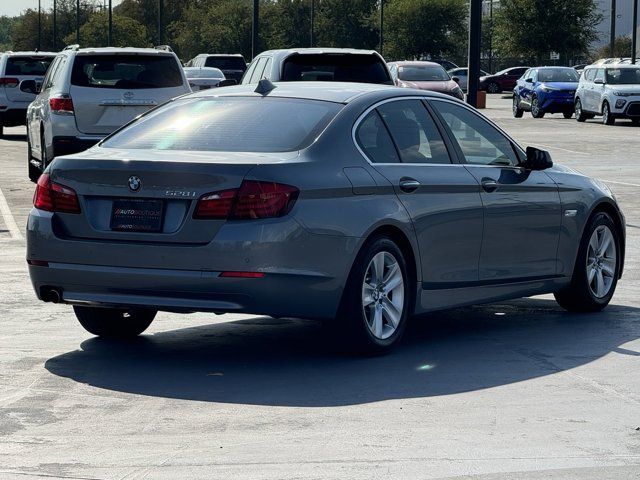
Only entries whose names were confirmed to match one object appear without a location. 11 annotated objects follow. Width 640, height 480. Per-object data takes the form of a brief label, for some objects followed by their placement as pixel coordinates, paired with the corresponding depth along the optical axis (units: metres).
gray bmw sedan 7.91
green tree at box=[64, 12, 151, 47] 127.69
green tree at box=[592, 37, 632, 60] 107.96
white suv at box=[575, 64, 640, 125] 42.88
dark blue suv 48.22
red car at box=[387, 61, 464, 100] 44.47
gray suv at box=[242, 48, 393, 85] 21.59
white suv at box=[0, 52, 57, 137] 34.00
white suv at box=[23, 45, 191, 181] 19.59
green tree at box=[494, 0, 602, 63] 88.06
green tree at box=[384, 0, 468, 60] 104.38
